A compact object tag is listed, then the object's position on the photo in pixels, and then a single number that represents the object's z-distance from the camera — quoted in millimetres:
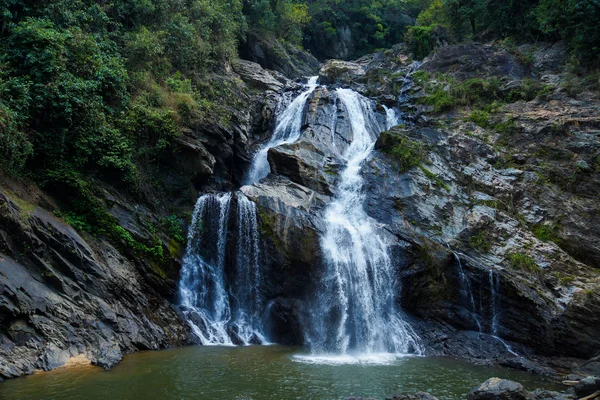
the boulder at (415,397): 8523
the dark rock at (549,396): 8734
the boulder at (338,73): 32500
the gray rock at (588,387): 8750
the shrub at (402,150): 20705
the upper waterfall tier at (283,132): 23359
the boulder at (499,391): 8266
